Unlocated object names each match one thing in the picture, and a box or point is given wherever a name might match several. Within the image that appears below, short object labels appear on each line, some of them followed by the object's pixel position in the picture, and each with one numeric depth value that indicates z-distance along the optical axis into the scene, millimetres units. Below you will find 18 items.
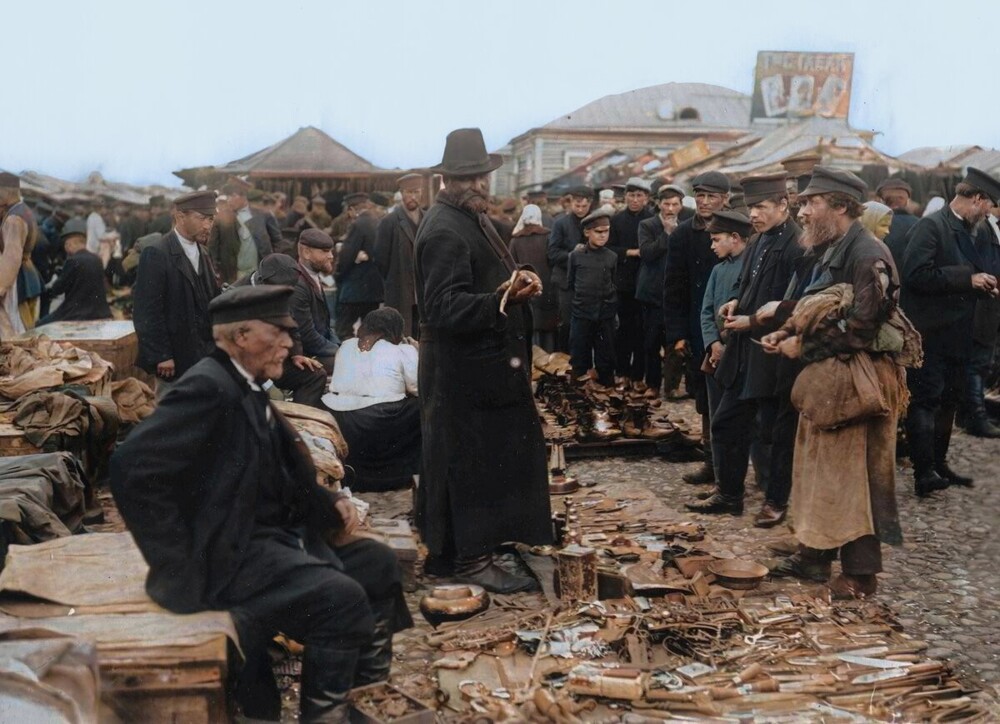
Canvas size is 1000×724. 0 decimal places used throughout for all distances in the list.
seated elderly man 3145
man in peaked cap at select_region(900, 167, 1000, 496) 7281
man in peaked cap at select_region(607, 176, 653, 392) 10406
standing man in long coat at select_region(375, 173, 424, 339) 10273
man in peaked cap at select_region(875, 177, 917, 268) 8713
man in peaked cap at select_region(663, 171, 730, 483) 7816
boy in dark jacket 10172
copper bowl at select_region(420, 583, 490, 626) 4711
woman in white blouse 7270
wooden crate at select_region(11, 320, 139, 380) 8500
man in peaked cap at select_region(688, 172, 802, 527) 6246
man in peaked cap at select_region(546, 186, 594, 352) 11156
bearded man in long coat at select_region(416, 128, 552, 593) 4941
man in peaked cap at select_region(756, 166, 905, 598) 4984
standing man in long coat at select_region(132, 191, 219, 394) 6441
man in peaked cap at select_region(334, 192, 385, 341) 10898
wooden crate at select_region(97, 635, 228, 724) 3146
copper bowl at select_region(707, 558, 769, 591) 5195
